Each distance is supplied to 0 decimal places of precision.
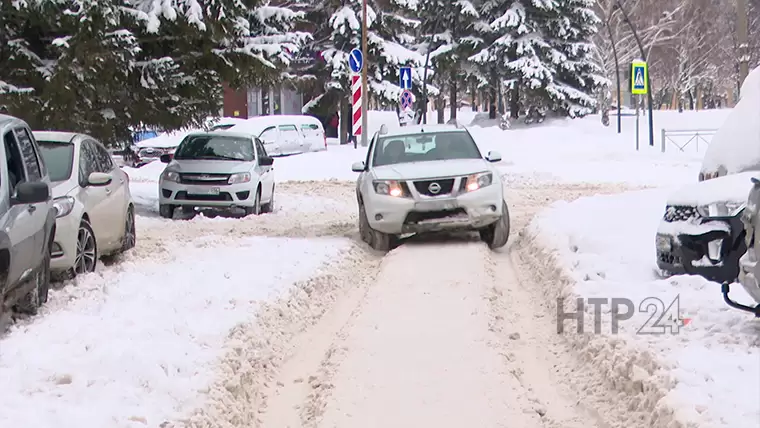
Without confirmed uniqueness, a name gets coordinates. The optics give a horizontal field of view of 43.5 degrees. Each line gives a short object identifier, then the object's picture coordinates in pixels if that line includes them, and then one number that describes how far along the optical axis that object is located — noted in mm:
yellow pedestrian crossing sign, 30188
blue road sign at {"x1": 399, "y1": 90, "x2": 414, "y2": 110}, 33416
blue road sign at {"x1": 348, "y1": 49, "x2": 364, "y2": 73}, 28234
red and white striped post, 29594
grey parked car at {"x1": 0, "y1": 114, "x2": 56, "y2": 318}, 6840
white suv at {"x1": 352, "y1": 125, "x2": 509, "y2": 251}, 12070
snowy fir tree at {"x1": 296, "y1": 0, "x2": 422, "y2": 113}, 40906
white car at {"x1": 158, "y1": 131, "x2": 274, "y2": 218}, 16531
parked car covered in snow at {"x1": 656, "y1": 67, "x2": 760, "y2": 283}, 7738
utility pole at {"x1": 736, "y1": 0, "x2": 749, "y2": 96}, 20797
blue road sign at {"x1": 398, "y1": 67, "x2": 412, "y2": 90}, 32188
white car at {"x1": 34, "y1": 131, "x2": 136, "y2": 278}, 9164
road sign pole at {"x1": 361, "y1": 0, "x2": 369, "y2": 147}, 29719
